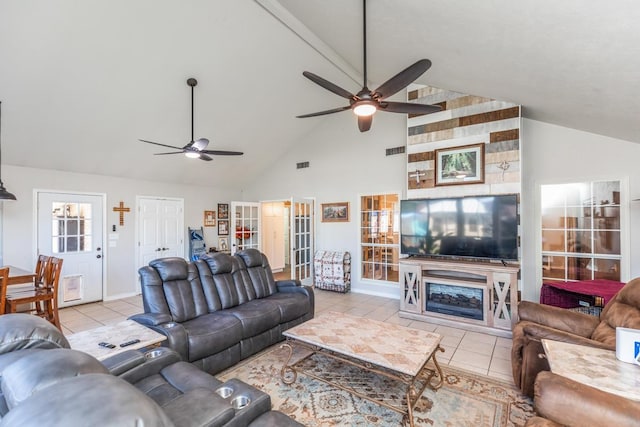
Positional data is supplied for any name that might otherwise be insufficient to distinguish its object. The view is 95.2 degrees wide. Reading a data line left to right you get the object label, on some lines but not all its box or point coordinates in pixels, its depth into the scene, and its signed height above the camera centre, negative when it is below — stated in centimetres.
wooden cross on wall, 591 +14
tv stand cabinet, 391 -113
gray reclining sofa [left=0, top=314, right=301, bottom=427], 72 -55
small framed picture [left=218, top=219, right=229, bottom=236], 779 -29
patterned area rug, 224 -156
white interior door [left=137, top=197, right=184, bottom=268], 628 -27
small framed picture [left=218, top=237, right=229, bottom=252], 774 -74
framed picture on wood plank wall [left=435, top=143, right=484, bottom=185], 436 +78
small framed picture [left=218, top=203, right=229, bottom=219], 777 +15
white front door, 512 -41
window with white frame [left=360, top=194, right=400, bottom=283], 593 -42
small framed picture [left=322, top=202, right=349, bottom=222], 640 +9
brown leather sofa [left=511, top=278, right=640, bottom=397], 219 -93
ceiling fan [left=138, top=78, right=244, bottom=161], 396 +96
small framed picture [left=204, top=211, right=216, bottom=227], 746 -5
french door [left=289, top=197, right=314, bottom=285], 637 -54
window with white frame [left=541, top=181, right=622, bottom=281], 399 -22
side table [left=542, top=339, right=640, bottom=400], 152 -89
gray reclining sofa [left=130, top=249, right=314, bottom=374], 274 -104
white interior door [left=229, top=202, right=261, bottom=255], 707 -23
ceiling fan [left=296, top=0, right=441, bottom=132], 238 +107
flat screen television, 400 -17
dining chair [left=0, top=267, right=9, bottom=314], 339 -78
